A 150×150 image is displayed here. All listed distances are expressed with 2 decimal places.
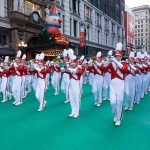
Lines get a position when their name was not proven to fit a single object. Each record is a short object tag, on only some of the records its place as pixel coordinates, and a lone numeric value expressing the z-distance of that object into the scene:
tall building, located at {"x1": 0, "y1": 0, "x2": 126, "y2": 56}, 24.34
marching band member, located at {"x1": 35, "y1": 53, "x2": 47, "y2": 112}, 9.98
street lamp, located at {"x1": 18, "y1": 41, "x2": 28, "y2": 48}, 24.02
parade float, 24.55
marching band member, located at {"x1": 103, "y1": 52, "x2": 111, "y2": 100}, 12.30
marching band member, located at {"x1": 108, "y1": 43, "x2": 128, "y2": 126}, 7.58
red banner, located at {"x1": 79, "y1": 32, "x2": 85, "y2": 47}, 33.48
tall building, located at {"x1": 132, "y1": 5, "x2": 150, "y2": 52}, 141.38
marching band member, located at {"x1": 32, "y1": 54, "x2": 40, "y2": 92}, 15.12
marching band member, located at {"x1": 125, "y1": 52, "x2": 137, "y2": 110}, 9.68
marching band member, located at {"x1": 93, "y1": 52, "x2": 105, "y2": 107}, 11.01
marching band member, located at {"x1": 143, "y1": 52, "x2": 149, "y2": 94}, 12.20
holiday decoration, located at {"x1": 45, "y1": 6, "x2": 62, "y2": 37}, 26.15
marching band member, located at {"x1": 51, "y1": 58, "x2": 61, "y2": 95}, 14.99
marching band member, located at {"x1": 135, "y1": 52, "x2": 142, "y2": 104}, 11.13
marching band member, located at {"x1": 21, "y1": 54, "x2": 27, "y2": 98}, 11.55
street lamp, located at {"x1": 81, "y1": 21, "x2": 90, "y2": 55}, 40.97
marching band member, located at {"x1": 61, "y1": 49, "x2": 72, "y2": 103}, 11.47
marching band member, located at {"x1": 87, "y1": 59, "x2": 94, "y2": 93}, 11.96
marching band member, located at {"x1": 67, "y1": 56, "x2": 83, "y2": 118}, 8.78
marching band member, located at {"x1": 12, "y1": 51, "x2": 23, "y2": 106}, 11.29
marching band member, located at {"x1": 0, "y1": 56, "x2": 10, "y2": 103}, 12.15
